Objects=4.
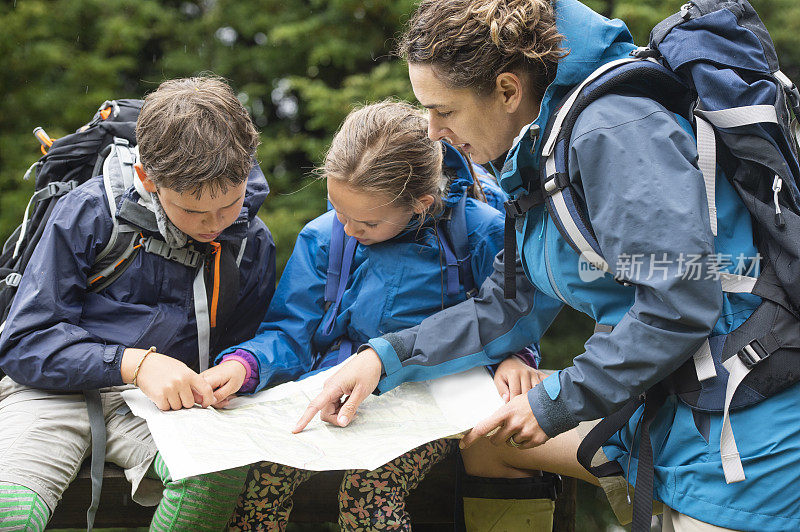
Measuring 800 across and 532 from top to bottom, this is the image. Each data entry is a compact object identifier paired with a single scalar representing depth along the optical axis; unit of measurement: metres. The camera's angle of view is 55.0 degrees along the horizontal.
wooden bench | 2.71
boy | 2.24
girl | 2.45
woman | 1.71
